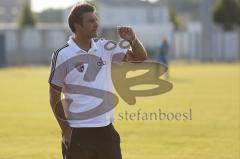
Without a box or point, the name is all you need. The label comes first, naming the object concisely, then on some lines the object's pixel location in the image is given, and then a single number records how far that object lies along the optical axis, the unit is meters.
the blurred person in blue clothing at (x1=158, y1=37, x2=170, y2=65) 65.32
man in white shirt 11.35
